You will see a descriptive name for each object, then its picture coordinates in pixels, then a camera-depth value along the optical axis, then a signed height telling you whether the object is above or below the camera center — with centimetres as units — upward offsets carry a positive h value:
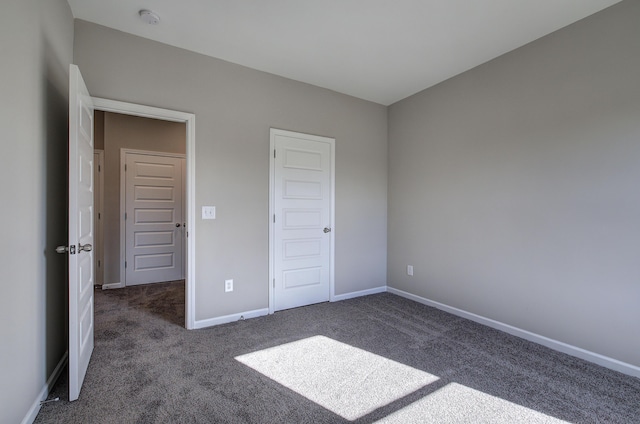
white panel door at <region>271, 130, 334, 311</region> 342 -8
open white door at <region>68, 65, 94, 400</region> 177 -14
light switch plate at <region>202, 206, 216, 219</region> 297 +0
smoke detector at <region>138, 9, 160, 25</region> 233 +156
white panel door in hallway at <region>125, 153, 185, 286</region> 454 -10
